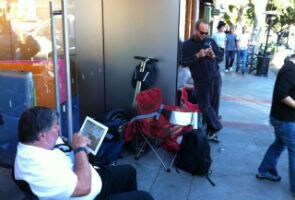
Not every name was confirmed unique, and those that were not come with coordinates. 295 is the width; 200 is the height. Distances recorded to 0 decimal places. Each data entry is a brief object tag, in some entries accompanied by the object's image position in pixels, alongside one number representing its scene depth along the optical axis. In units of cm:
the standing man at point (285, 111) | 316
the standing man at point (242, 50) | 1233
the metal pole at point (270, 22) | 1347
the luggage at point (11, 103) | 308
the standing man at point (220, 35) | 1156
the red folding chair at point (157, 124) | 398
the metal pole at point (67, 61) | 236
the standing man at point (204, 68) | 455
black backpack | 372
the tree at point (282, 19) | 2431
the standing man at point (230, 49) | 1266
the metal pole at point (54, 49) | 241
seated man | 180
